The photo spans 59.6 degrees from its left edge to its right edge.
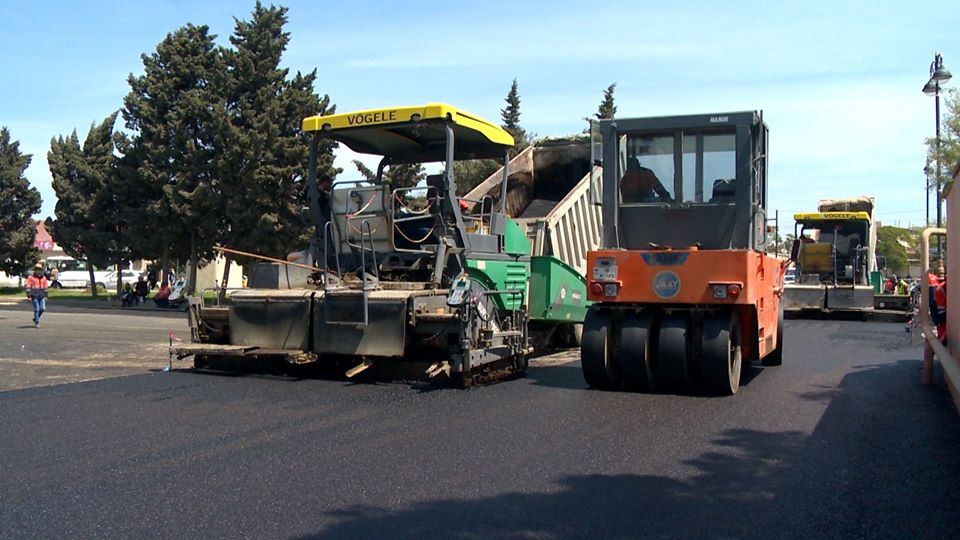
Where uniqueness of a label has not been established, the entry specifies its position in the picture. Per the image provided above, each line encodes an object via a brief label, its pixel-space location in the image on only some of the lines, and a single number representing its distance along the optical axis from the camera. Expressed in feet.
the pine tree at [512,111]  112.70
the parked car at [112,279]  155.12
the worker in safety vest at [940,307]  29.14
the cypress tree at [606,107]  110.01
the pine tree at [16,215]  118.01
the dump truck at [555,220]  34.88
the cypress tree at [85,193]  96.94
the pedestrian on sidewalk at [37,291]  57.26
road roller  26.16
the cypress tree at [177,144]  84.12
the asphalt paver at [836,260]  66.33
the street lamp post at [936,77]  61.62
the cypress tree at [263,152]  81.41
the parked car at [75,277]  160.86
